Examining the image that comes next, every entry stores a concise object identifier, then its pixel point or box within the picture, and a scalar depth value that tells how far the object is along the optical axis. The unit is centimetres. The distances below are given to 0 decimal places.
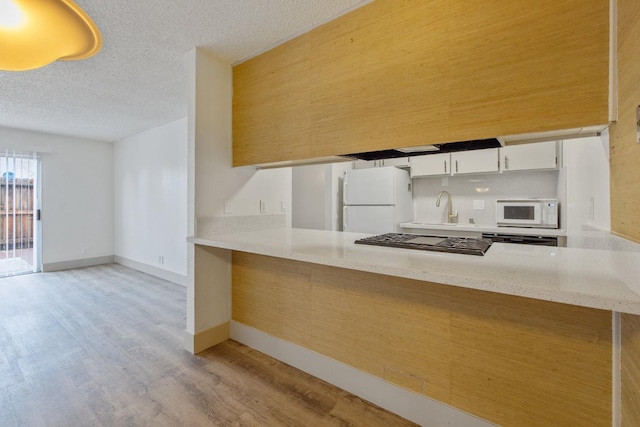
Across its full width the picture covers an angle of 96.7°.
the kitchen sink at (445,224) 361
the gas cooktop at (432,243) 145
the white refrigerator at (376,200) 384
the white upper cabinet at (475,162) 345
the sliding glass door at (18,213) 461
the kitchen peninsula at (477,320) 104
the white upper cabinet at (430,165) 375
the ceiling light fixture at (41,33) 115
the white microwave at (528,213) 307
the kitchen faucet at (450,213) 396
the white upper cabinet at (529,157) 312
